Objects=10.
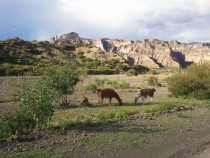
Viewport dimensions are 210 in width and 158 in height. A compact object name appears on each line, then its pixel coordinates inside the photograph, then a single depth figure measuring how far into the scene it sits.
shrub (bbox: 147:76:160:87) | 36.97
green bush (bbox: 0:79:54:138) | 10.73
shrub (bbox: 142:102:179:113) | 15.67
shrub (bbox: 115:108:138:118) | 14.32
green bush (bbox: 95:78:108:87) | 31.10
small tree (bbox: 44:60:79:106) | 18.53
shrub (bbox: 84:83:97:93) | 27.84
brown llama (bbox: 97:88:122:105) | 19.83
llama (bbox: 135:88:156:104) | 21.03
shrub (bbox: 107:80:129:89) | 32.94
